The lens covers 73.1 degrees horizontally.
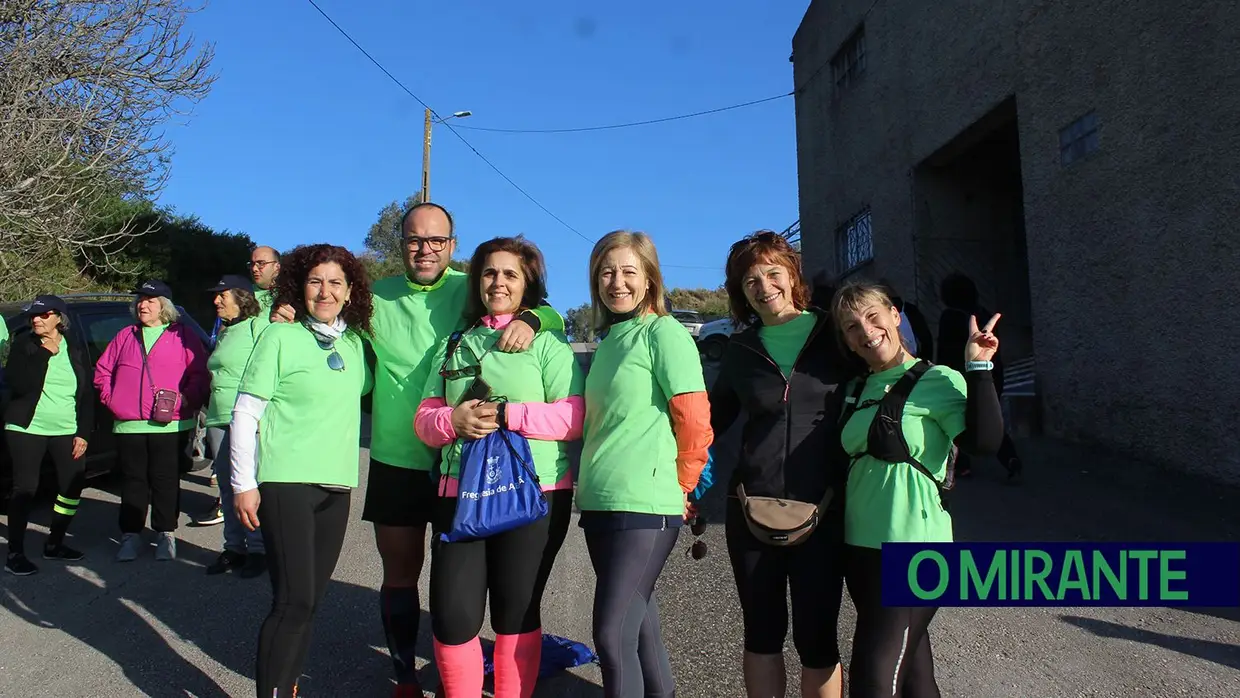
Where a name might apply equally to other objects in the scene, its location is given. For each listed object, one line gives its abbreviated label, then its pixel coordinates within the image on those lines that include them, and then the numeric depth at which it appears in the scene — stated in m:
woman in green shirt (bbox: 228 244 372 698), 2.88
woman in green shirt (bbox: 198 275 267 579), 4.73
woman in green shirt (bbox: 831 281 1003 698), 2.37
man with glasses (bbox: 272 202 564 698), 3.16
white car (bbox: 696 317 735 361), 20.05
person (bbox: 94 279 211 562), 5.30
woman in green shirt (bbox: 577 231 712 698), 2.57
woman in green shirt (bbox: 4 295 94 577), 5.19
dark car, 5.85
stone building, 6.39
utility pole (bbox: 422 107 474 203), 20.23
